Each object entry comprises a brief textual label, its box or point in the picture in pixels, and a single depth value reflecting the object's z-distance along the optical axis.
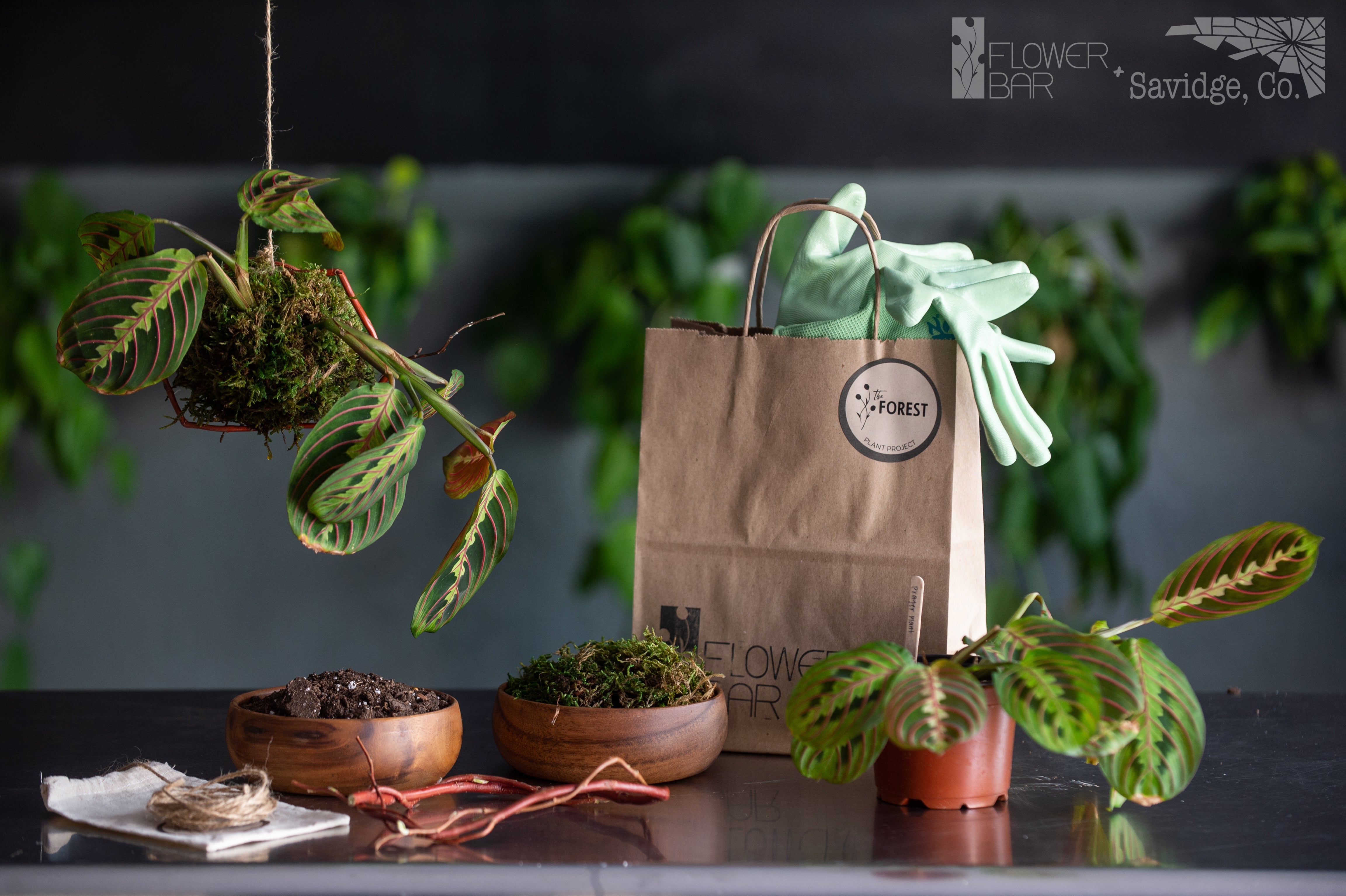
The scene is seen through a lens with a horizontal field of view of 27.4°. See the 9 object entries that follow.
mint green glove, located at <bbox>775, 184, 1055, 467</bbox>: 1.95
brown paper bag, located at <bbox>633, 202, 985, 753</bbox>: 1.97
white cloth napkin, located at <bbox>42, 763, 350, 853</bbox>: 1.76
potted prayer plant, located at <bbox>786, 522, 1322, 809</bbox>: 1.77
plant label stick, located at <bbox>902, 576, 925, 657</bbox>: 1.93
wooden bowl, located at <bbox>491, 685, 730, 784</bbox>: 1.88
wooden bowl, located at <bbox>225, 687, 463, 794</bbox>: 1.84
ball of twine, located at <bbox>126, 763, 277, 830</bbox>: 1.77
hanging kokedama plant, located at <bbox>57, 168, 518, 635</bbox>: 1.83
